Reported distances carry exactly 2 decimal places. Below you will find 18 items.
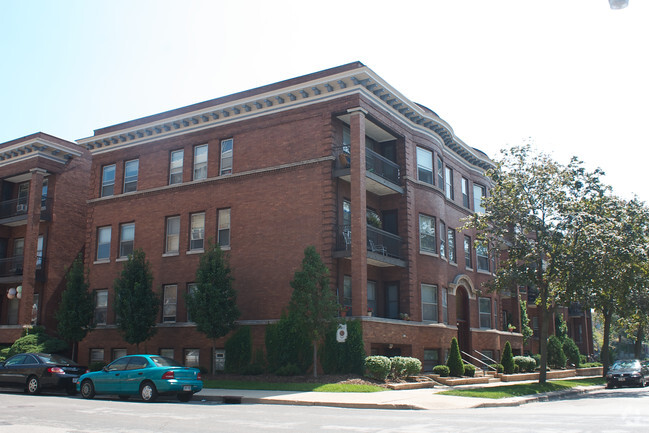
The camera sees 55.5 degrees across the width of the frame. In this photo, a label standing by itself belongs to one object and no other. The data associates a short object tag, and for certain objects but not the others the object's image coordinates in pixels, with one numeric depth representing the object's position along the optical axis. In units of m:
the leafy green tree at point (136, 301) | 27.73
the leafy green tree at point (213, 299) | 25.59
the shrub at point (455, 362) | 27.77
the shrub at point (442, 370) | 27.11
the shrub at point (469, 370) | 28.92
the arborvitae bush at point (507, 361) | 32.59
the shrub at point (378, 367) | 22.97
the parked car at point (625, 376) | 28.69
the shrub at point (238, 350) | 26.80
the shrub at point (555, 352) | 41.16
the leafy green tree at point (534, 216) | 25.67
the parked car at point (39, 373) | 20.83
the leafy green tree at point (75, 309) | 29.66
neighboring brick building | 34.22
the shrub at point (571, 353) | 44.78
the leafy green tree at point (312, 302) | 23.30
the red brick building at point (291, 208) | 26.69
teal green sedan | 18.12
